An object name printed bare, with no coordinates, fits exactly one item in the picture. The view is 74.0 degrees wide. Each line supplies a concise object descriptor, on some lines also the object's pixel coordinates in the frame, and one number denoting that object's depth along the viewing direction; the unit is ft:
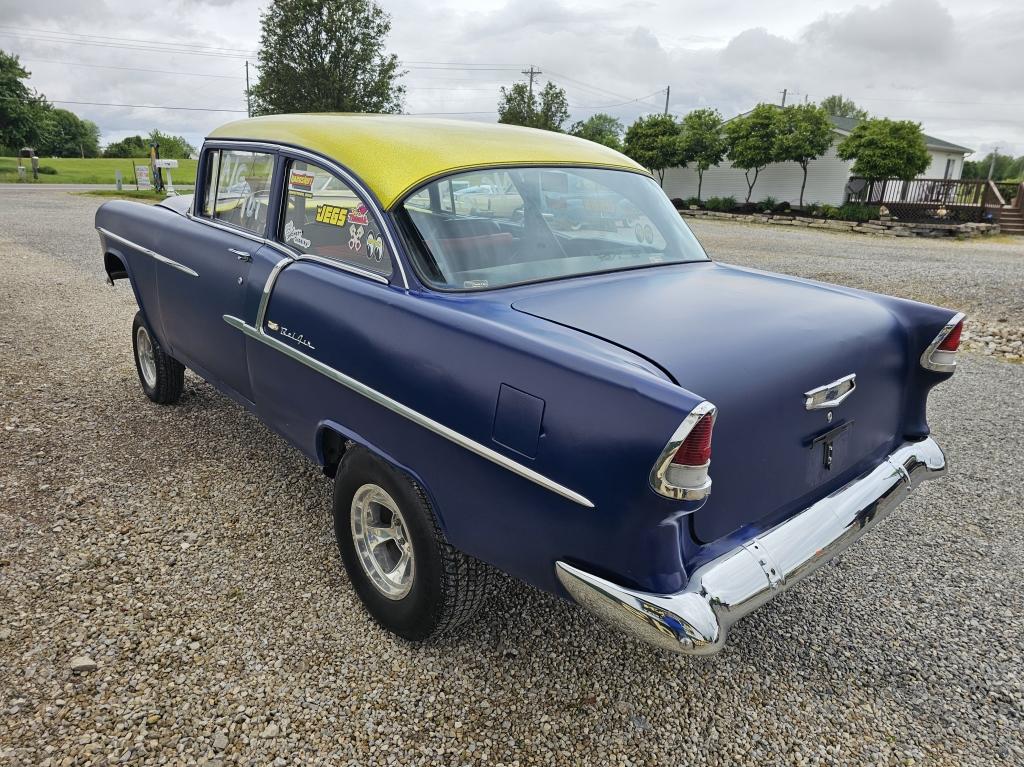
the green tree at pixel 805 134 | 84.84
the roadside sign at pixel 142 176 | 80.93
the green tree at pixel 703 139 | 95.76
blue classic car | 5.67
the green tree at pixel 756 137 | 87.61
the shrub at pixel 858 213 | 74.64
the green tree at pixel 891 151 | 74.79
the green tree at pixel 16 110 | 116.94
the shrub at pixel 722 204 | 92.07
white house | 90.94
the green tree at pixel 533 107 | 138.21
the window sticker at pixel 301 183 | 9.57
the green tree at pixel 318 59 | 98.84
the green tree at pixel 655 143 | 100.94
